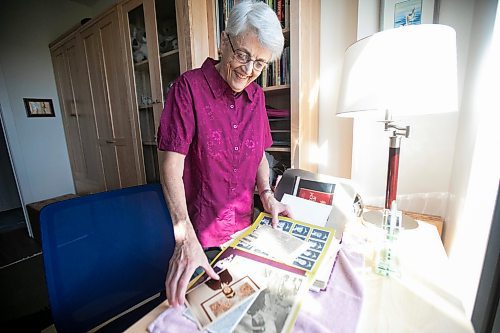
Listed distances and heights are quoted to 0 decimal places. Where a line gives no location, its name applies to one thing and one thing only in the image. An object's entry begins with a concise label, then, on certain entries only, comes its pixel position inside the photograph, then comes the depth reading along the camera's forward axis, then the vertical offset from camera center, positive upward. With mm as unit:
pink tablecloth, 427 -381
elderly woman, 706 -46
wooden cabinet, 1461 +401
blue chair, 605 -384
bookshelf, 1111 +216
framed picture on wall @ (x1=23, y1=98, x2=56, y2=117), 2709 +264
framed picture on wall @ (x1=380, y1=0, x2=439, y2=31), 961 +443
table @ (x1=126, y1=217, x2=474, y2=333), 444 -399
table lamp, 652 +135
